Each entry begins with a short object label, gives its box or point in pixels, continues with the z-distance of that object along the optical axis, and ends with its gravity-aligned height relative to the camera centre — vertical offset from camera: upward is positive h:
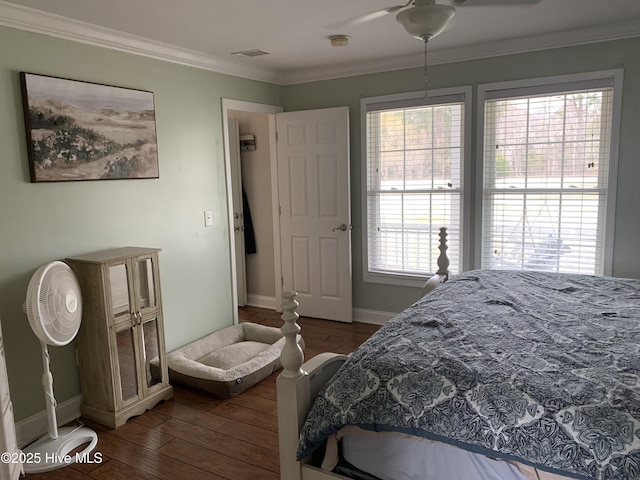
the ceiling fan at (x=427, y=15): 2.31 +0.80
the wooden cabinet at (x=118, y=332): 2.79 -0.88
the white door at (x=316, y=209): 4.49 -0.26
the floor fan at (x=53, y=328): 2.43 -0.73
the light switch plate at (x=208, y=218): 4.00 -0.28
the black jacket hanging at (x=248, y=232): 5.38 -0.54
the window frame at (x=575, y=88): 3.41 +0.58
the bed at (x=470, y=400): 1.39 -0.73
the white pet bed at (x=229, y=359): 3.23 -1.30
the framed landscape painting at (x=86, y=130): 2.73 +0.37
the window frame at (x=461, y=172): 3.93 +0.10
